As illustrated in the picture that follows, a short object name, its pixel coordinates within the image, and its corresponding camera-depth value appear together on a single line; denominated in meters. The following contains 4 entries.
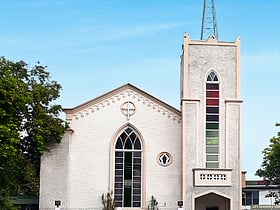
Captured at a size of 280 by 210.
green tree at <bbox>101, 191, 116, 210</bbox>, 26.67
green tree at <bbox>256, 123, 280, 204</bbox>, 28.66
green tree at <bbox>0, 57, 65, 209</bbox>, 24.23
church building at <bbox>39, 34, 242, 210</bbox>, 26.70
